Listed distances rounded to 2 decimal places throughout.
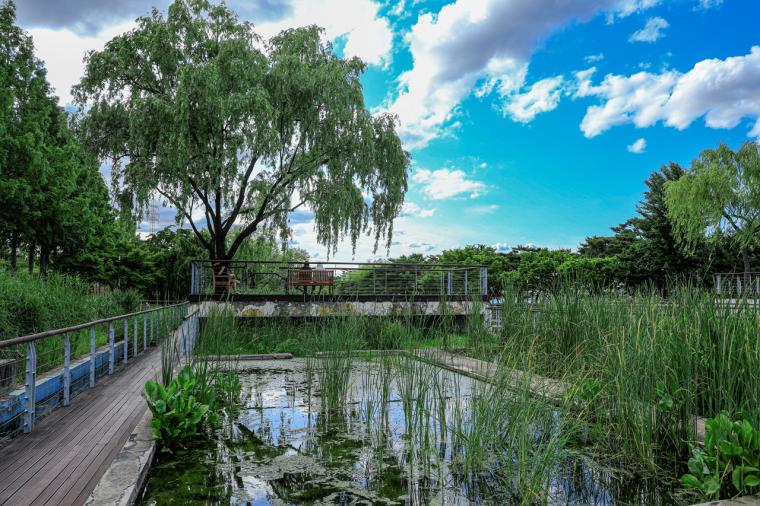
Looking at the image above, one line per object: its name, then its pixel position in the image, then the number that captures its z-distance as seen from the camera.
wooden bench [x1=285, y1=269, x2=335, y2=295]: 13.20
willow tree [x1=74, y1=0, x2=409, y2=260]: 14.98
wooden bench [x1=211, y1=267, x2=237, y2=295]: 13.44
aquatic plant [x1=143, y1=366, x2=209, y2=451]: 3.86
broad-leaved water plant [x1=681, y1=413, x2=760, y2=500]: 2.95
